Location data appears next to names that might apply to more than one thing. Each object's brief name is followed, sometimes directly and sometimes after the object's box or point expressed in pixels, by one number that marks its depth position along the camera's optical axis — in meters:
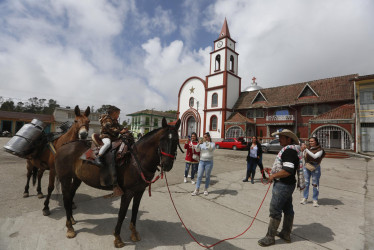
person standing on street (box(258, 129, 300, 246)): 2.77
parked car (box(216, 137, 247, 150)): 19.22
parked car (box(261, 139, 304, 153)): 17.26
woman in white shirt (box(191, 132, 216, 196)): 5.24
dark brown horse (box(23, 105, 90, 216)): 3.77
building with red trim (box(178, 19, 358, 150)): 18.86
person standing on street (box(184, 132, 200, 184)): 6.35
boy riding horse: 2.78
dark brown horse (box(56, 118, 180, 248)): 2.74
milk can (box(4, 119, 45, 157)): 3.84
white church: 26.59
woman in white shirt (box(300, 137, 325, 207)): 4.54
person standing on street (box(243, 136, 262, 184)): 6.57
